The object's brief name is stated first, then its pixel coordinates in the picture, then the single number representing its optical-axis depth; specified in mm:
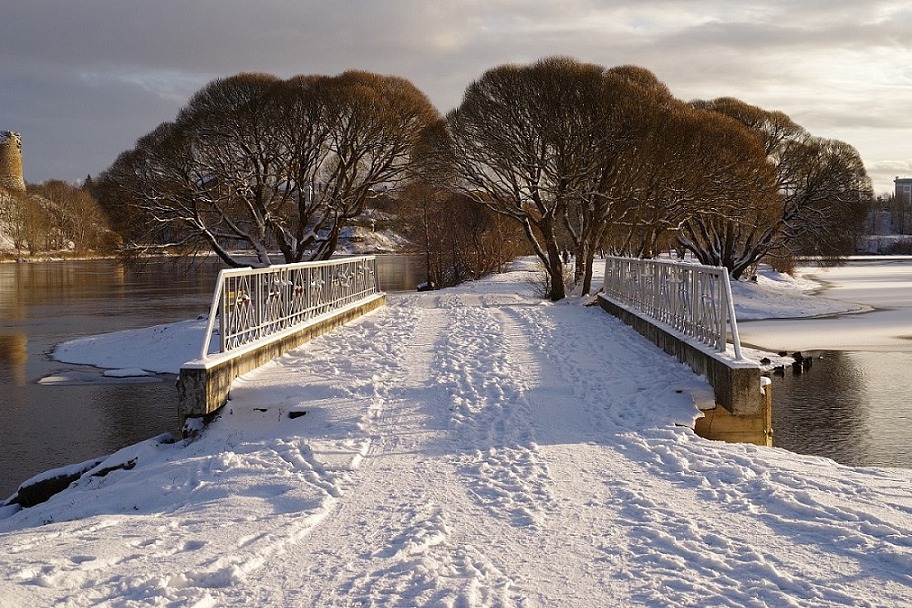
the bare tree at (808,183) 39219
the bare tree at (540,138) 24375
